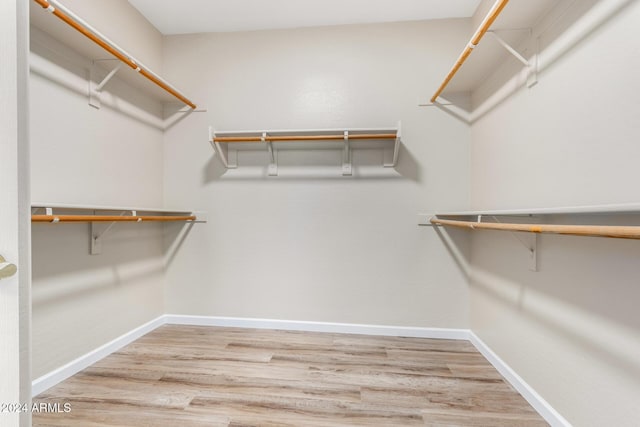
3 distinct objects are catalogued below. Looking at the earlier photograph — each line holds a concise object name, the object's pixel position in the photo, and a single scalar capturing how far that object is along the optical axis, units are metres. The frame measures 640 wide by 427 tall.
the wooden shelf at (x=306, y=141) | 2.01
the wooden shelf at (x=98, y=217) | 1.23
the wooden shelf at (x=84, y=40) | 1.27
